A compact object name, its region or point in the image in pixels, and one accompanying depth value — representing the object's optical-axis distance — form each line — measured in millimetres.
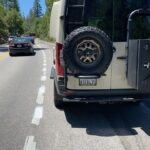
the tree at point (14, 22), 54207
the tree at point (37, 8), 77363
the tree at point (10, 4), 63402
